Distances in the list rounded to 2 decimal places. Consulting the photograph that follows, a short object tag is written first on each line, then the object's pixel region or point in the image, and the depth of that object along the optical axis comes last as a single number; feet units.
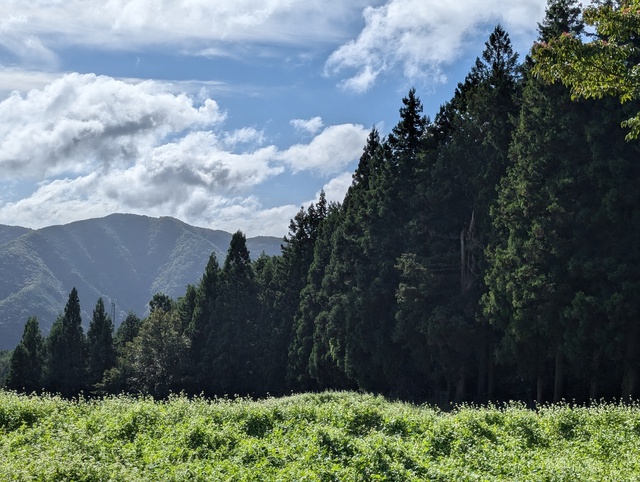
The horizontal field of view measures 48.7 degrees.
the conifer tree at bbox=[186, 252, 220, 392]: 185.78
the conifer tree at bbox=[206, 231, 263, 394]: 179.01
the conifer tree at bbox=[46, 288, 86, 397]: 215.92
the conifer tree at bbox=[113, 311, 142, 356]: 240.53
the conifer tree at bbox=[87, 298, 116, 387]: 218.59
